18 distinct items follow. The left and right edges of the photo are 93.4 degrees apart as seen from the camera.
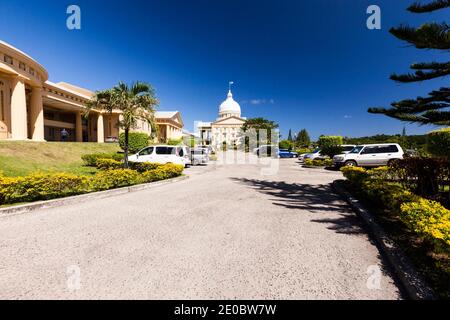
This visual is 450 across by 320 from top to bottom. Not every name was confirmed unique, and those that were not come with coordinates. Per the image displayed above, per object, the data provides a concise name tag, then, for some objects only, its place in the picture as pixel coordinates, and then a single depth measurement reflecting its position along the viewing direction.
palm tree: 11.70
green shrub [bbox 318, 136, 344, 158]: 20.28
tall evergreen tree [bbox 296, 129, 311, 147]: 99.12
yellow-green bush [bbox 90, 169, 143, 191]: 7.36
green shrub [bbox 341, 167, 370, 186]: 7.85
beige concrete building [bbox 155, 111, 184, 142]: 53.86
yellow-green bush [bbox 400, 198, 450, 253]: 2.78
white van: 14.94
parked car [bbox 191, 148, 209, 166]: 20.27
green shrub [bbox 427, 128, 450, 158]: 9.77
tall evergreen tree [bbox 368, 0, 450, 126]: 4.11
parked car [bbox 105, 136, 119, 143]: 34.74
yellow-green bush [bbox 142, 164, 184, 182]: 9.66
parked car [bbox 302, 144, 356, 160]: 20.65
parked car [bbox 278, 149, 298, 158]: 35.22
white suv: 14.69
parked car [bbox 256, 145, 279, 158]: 36.38
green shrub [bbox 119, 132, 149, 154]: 25.80
